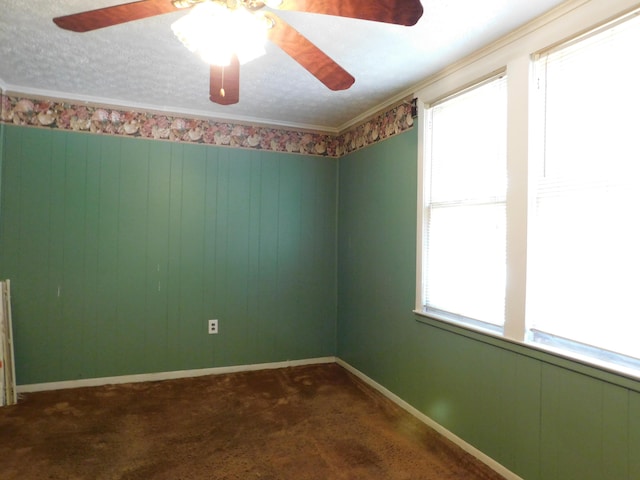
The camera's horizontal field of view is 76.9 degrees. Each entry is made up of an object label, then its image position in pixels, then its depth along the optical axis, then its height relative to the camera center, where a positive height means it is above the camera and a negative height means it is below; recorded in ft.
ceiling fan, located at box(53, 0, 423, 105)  3.91 +2.24
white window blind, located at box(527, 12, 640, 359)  5.34 +0.57
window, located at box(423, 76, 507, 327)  7.29 +0.58
